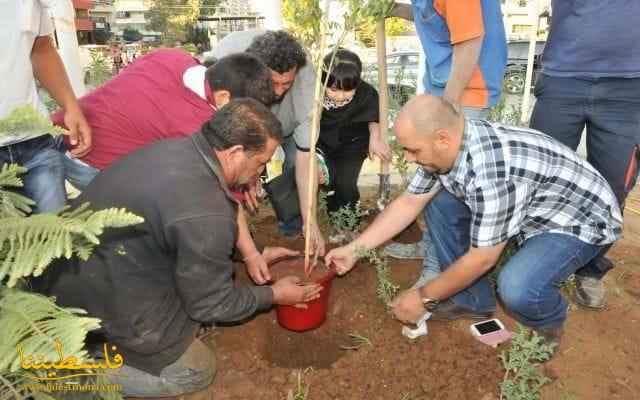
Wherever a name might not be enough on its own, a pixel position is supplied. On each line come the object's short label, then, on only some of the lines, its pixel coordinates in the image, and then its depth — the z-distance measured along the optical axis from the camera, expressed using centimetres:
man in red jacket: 255
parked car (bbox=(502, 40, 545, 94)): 1191
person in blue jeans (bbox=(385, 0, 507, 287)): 249
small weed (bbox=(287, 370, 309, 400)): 211
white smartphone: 251
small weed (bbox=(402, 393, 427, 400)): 215
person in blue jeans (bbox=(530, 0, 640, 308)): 253
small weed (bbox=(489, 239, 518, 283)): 296
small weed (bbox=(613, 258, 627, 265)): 324
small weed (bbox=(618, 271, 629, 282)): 310
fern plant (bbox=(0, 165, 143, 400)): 107
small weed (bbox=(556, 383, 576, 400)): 213
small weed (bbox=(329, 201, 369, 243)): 318
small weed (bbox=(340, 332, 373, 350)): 252
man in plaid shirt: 203
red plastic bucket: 257
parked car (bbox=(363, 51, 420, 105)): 481
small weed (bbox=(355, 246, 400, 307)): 249
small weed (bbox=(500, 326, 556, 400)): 193
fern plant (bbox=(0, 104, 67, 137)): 136
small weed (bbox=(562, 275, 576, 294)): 285
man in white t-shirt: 212
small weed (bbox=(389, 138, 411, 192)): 351
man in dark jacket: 182
